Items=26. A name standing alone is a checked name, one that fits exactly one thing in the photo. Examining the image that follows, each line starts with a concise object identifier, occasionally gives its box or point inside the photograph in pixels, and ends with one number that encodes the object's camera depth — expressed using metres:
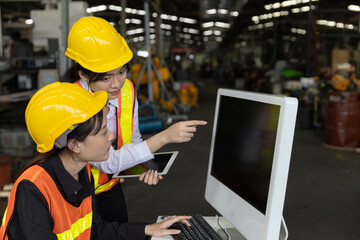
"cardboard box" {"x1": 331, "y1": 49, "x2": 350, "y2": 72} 8.13
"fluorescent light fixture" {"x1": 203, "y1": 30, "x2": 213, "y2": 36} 31.14
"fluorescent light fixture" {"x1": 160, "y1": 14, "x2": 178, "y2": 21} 18.30
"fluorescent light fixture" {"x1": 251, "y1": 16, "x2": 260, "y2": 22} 18.92
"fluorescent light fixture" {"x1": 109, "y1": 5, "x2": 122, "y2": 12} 16.94
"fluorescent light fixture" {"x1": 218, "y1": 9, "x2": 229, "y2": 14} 18.39
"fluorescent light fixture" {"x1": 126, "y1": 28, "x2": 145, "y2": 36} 26.62
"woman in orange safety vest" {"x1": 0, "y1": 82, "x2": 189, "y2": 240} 1.10
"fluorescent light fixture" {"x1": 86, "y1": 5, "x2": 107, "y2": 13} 16.32
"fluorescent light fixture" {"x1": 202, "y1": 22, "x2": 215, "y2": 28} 25.70
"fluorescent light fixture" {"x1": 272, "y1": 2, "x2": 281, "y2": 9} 15.14
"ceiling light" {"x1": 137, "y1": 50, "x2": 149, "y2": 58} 7.20
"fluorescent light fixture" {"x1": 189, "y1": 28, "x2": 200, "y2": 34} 29.94
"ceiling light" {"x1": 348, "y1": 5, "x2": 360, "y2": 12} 9.57
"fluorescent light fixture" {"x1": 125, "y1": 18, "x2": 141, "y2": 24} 22.44
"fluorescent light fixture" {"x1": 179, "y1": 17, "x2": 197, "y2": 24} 23.31
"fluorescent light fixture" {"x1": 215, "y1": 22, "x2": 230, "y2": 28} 26.13
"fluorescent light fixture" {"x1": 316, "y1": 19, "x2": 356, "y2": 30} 16.43
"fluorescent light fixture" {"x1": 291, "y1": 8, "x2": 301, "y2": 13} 16.27
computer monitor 1.16
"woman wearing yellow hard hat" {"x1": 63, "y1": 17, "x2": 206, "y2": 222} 1.55
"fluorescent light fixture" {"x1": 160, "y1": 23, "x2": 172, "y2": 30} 25.01
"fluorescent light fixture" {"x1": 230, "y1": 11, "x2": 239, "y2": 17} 19.15
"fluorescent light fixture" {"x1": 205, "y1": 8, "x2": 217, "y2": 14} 18.08
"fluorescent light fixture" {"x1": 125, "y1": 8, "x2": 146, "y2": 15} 18.34
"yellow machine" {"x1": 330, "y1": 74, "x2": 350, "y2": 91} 6.21
